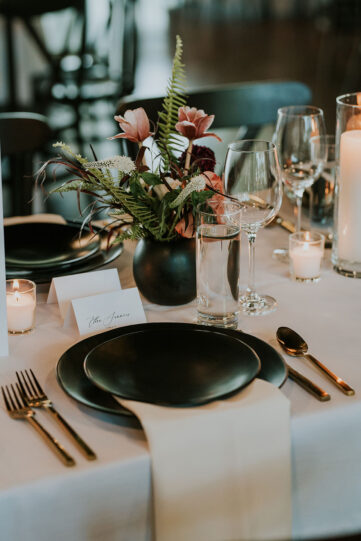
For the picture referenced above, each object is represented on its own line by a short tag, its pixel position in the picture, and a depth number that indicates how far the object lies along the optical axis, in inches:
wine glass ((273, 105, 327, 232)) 60.1
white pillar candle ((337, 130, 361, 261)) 54.7
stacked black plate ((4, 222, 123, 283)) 55.5
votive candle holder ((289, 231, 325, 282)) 54.9
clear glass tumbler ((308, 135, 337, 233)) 65.0
